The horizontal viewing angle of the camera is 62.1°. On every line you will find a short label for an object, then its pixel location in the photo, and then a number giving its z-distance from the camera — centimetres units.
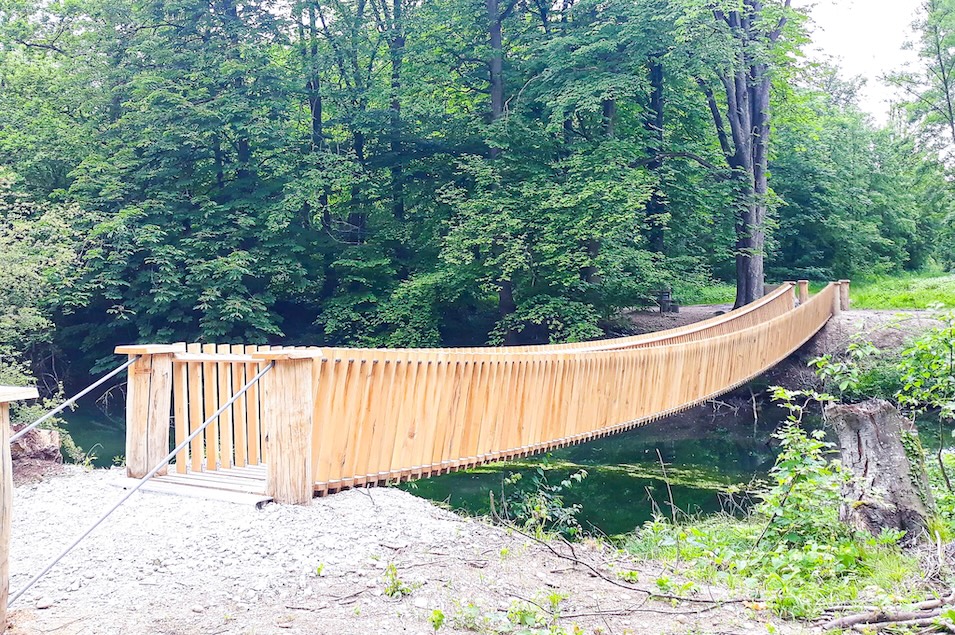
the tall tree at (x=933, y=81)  2411
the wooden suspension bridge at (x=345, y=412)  418
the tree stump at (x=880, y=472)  428
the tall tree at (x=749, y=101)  1476
